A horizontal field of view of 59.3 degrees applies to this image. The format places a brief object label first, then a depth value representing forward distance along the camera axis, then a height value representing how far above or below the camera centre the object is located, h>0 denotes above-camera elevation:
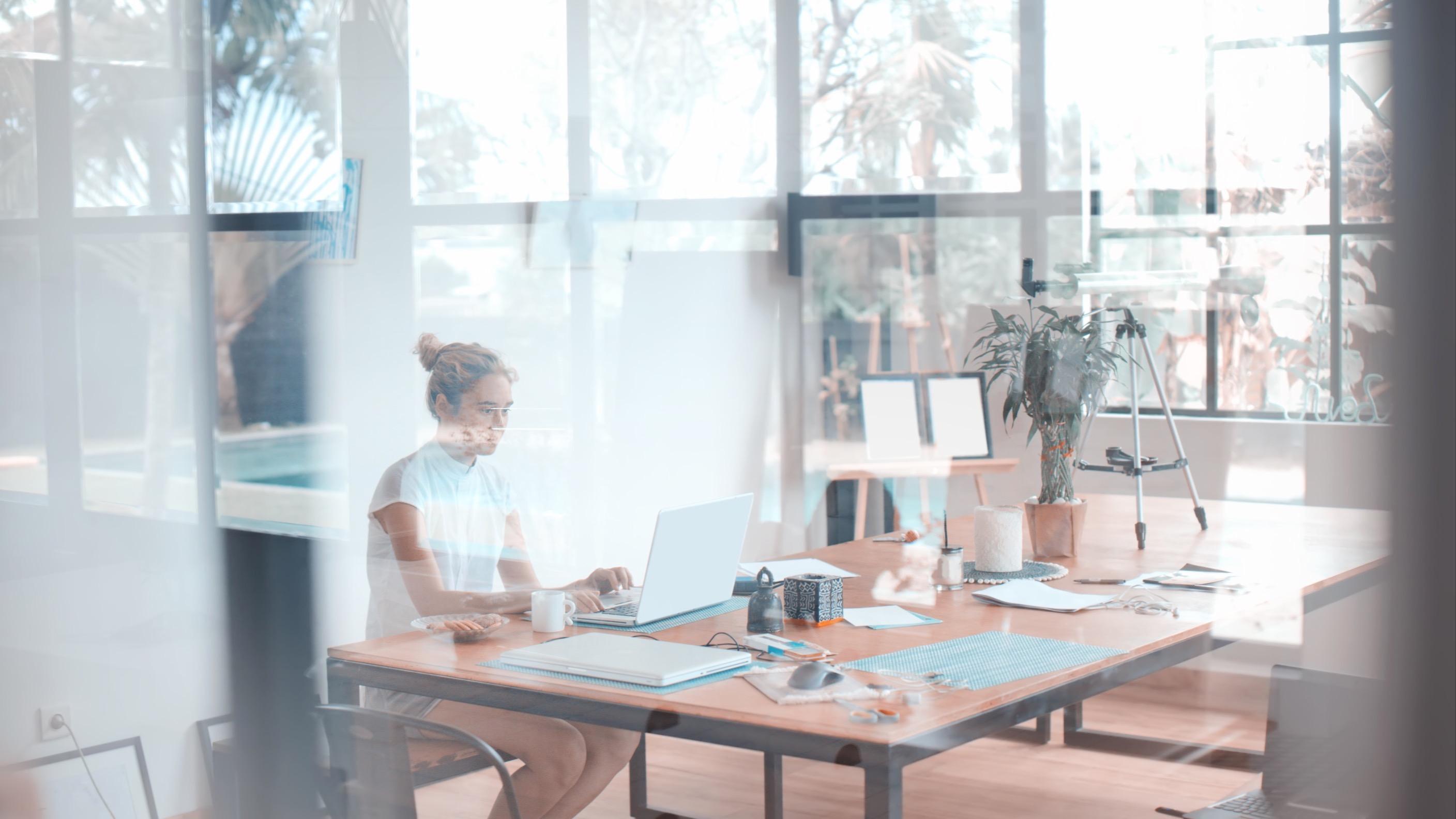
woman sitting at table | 2.29 -0.34
